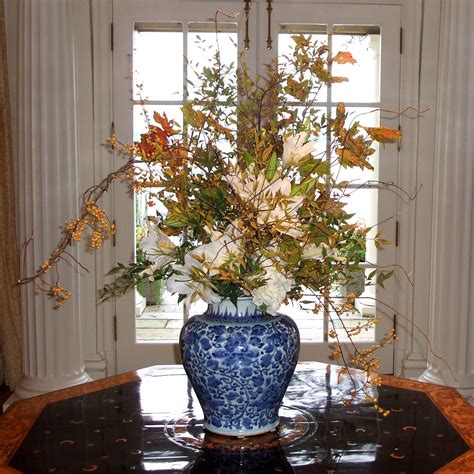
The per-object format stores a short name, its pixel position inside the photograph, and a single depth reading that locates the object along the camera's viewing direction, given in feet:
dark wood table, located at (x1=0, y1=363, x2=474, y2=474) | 4.77
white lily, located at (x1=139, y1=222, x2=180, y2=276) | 5.10
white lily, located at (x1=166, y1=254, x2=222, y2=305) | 4.84
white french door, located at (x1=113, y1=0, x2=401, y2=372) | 12.00
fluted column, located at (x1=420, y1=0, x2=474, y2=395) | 10.57
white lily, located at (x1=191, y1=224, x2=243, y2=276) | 4.71
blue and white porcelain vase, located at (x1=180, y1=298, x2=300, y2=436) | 4.92
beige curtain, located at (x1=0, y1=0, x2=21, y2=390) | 11.59
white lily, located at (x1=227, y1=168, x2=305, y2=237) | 4.53
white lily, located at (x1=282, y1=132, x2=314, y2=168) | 4.71
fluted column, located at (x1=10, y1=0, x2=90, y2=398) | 10.43
